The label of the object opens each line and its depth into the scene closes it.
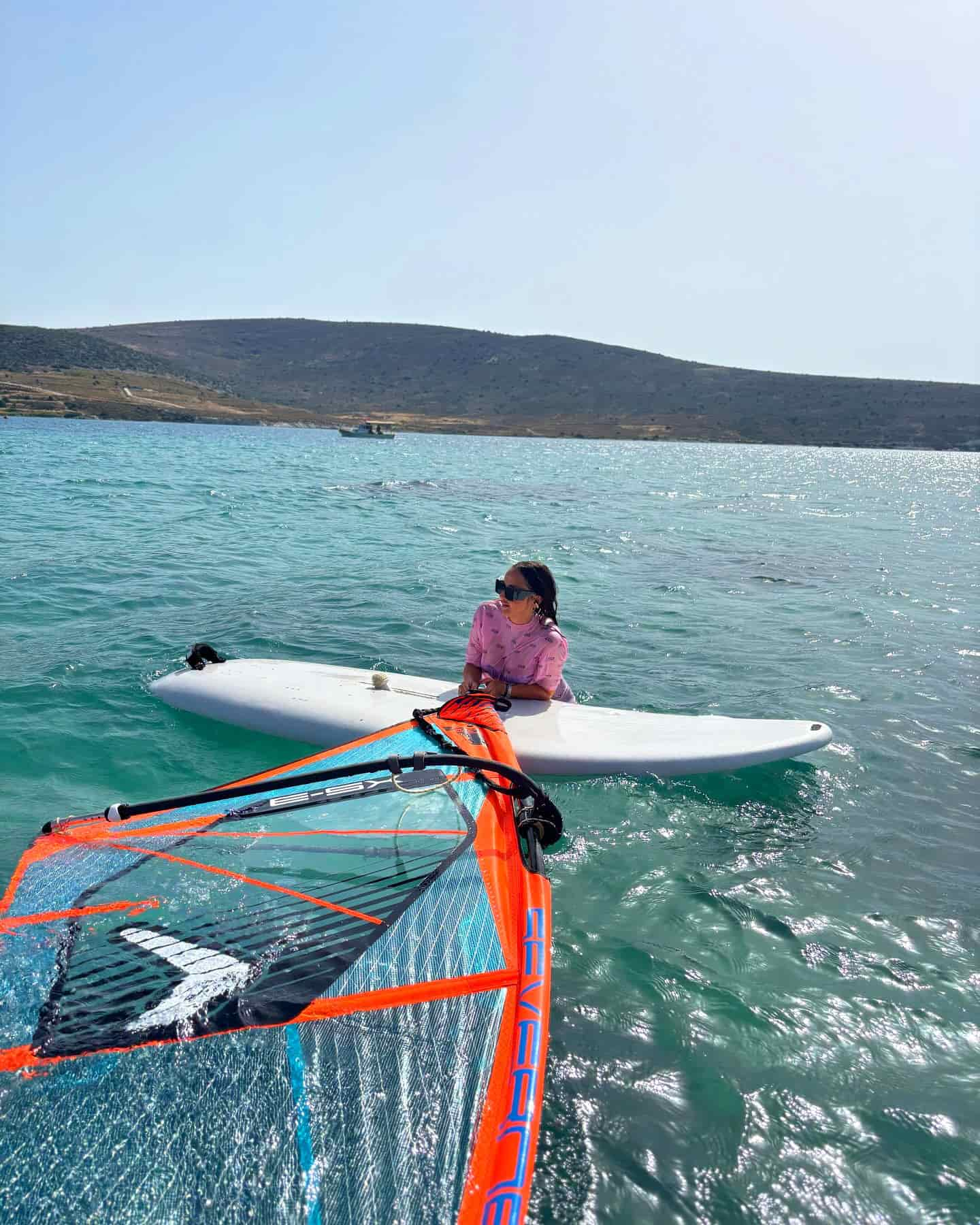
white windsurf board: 5.07
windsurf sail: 1.90
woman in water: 5.43
